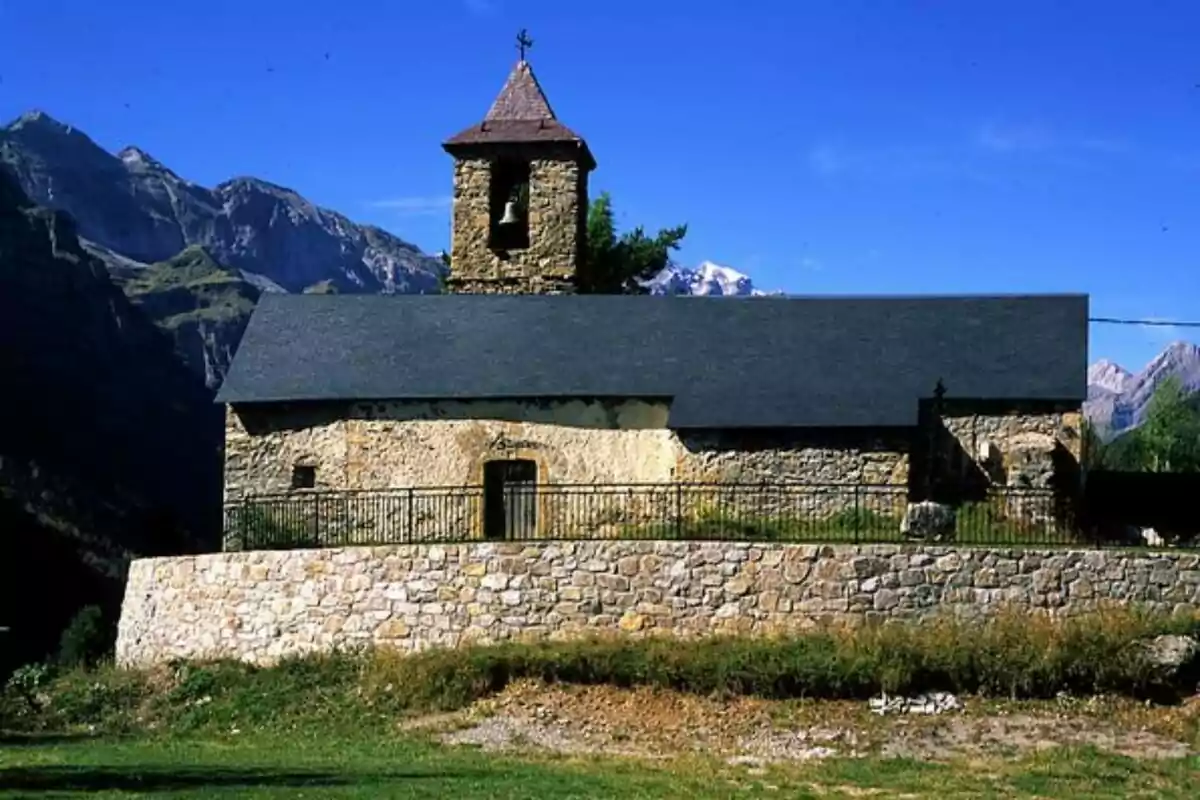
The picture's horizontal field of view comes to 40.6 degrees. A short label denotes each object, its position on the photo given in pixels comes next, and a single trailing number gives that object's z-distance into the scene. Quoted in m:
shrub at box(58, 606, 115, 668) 27.94
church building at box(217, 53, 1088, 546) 26.25
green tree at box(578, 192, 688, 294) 48.03
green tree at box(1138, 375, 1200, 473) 53.88
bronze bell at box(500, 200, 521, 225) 32.06
